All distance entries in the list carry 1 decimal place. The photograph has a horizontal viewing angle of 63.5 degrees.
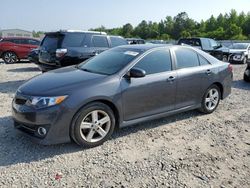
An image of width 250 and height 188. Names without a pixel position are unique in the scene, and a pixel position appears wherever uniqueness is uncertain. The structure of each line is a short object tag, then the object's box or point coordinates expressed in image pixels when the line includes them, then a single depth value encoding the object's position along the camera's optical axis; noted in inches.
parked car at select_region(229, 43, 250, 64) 487.9
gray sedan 112.5
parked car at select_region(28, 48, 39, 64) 334.7
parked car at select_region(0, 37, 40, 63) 460.1
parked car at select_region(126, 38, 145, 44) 566.6
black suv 240.9
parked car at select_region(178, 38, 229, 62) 448.9
